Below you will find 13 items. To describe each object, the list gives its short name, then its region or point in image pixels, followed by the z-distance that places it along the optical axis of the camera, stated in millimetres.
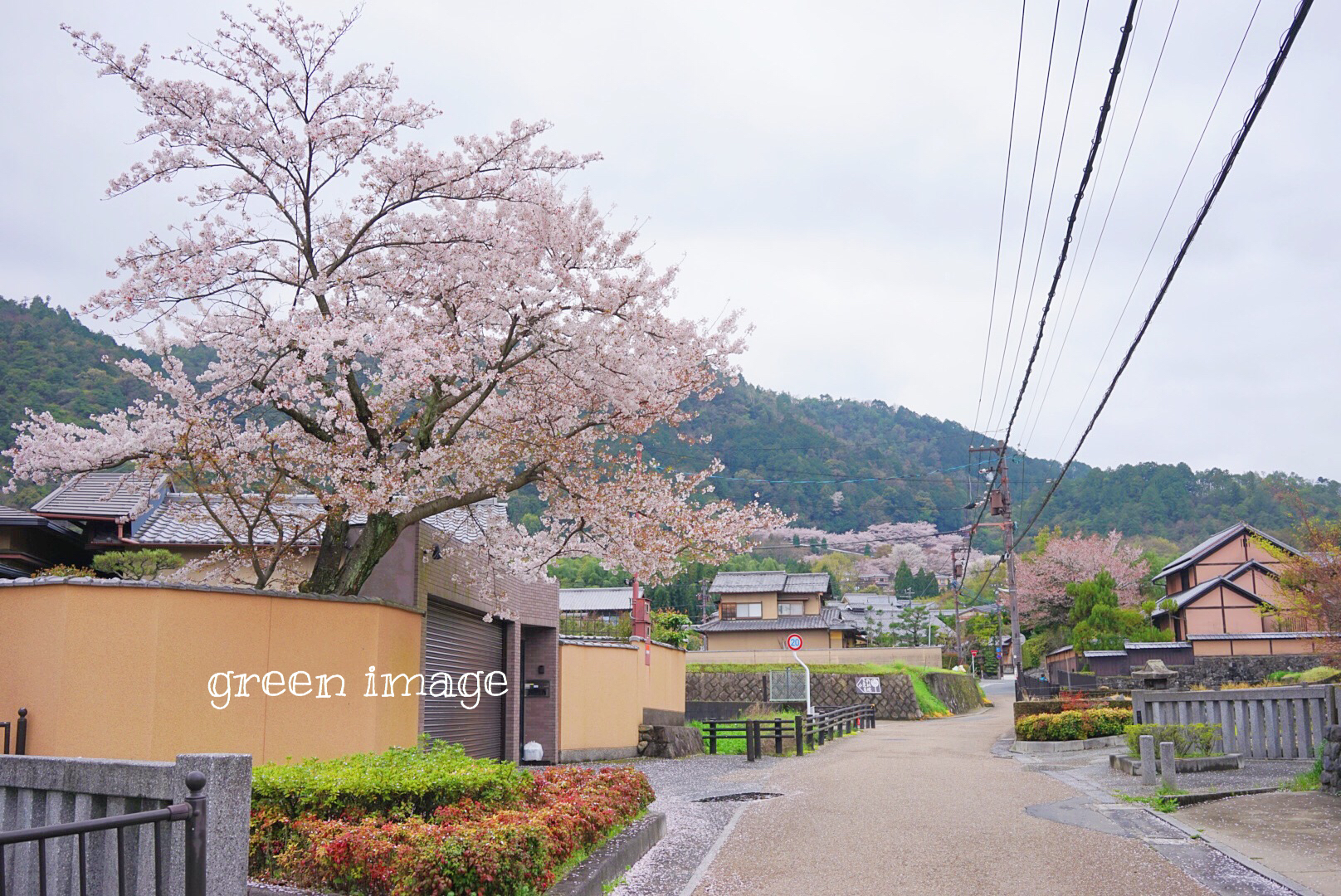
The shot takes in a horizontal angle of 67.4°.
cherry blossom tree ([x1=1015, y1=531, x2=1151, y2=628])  58019
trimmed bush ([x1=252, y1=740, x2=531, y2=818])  7312
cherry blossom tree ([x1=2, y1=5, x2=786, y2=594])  12000
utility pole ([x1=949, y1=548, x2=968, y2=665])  61100
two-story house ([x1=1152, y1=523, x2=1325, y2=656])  42781
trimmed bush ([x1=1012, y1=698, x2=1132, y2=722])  25891
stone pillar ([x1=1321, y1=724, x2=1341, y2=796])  11566
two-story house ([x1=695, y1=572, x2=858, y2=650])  55719
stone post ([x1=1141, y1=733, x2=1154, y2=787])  13219
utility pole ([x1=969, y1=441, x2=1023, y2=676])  35844
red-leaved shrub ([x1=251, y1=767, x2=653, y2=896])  6203
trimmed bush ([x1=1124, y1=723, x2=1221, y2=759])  15188
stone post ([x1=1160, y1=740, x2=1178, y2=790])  12641
